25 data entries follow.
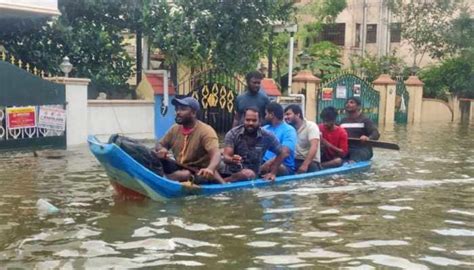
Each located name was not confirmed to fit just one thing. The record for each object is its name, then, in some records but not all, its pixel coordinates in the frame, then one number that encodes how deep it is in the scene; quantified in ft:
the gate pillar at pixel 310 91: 77.41
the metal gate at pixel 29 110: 47.70
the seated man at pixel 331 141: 38.40
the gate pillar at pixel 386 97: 90.58
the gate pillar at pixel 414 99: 96.48
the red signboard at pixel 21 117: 47.96
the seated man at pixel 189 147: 29.07
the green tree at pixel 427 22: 109.70
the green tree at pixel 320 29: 114.52
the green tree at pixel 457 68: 105.70
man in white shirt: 35.88
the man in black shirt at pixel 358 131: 41.70
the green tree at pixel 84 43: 60.18
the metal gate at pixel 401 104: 93.97
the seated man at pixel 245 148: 31.50
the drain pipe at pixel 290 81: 72.25
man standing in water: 37.32
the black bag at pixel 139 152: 28.04
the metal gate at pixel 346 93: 79.61
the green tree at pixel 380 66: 107.86
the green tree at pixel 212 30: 60.44
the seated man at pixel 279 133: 33.50
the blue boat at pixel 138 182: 26.78
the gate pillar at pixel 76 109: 51.67
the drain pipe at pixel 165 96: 58.59
